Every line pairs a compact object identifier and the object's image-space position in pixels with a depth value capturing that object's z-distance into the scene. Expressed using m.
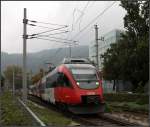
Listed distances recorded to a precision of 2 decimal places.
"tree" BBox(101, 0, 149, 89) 21.32
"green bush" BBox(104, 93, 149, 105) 13.78
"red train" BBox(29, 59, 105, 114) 9.43
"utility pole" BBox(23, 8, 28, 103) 12.27
